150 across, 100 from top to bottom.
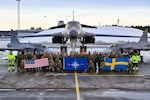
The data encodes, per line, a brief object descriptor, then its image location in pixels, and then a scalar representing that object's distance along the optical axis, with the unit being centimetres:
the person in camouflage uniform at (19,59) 1367
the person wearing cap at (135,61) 1342
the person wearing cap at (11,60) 1328
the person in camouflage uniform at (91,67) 1296
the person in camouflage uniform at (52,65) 1302
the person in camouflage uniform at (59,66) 1303
